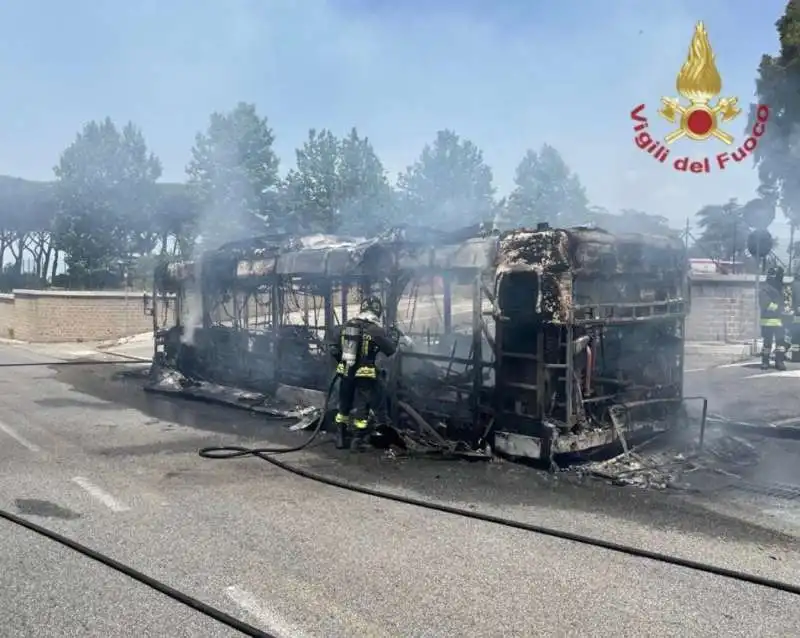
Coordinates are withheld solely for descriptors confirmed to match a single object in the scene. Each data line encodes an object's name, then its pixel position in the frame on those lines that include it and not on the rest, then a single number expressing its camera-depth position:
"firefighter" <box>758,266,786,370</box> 13.30
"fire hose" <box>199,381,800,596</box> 4.13
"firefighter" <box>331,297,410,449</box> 7.93
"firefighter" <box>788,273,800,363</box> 14.61
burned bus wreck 6.93
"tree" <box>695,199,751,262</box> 28.21
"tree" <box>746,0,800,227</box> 16.03
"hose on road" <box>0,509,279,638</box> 3.43
